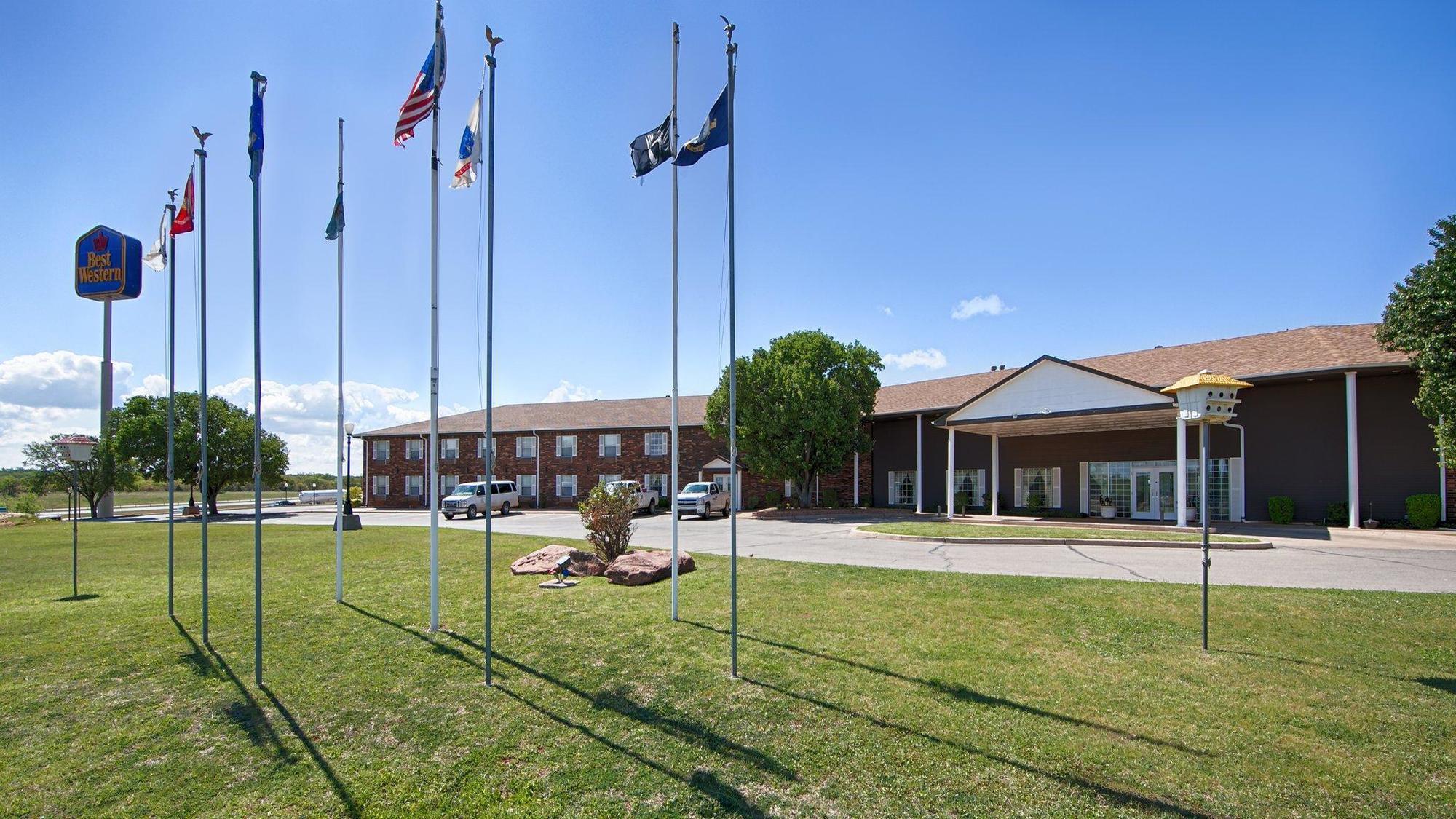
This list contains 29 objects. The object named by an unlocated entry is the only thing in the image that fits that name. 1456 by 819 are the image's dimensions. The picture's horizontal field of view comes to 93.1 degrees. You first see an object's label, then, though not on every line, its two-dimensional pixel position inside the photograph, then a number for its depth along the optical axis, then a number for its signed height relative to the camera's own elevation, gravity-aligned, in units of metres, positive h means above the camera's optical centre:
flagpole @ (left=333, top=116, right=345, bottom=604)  9.51 -1.01
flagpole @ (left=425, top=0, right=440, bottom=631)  8.07 +1.45
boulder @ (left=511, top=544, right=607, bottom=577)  12.10 -2.34
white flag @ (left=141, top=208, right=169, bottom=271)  10.19 +2.67
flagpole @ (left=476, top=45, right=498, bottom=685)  6.80 +1.60
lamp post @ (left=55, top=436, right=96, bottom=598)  10.56 -0.21
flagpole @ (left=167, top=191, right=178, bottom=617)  8.88 +1.37
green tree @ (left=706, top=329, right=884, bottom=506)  30.02 +1.18
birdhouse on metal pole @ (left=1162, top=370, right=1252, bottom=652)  7.98 +0.38
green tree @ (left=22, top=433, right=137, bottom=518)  36.37 -1.86
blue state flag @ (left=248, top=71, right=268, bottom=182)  7.00 +3.16
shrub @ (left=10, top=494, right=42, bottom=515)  34.56 -3.49
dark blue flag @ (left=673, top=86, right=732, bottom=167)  7.46 +3.28
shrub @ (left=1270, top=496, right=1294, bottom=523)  20.91 -2.45
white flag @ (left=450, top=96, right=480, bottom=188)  7.78 +3.19
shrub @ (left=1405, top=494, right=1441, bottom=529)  18.58 -2.24
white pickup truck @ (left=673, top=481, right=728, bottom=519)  30.44 -3.00
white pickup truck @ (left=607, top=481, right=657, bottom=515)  33.88 -3.38
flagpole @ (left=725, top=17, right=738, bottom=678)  6.60 -0.40
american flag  7.93 +3.89
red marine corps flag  9.33 +2.98
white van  32.19 -3.22
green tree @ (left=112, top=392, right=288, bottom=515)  42.72 -0.30
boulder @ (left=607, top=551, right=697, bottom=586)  11.16 -2.26
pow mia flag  8.41 +3.52
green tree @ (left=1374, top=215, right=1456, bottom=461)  15.71 +2.30
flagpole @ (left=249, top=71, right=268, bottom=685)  6.22 +0.34
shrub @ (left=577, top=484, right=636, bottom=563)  12.95 -1.64
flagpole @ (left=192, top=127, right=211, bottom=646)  7.61 +1.90
